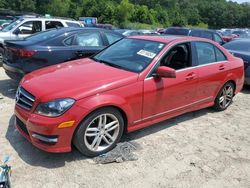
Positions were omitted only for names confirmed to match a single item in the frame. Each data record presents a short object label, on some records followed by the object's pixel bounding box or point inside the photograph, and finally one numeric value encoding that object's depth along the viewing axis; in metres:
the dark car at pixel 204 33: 10.53
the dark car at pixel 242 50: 5.44
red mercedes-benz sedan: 2.55
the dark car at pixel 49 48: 4.32
